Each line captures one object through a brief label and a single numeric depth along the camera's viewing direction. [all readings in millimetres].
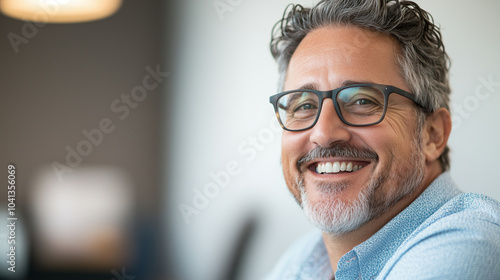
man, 1463
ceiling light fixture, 1968
